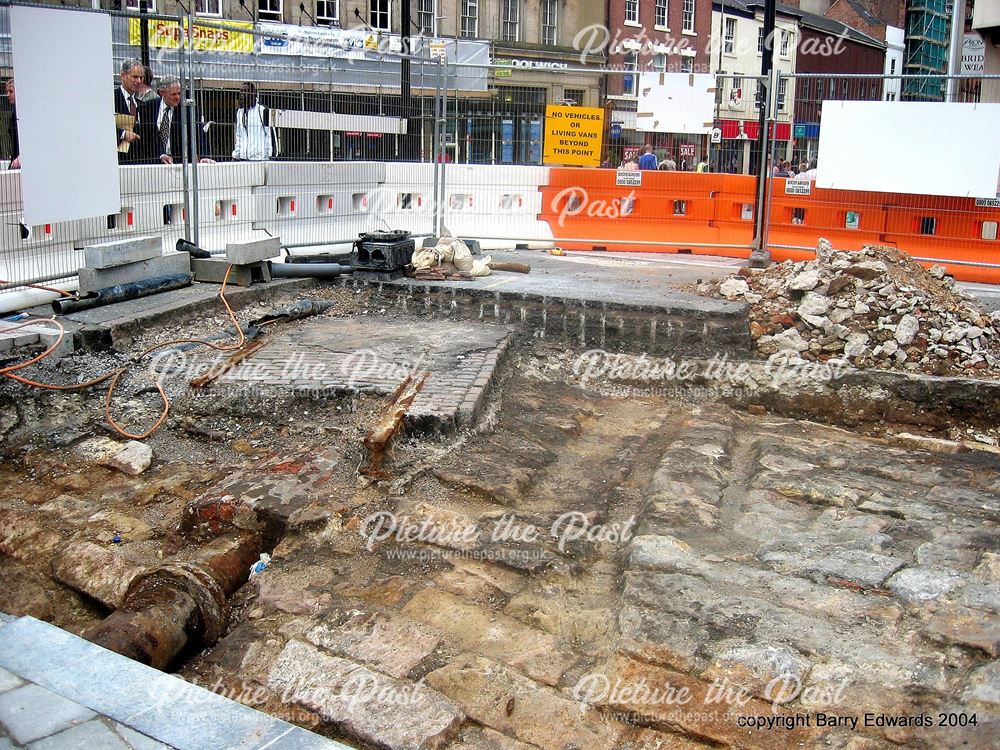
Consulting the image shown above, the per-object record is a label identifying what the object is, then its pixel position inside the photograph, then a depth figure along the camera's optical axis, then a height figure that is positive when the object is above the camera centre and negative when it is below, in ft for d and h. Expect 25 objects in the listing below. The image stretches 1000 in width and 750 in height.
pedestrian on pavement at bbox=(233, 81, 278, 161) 35.17 +2.65
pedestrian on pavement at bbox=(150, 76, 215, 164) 32.40 +2.70
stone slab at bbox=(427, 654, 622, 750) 12.50 -6.99
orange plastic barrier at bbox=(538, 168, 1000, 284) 39.45 -0.40
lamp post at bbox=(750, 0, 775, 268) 40.06 +1.15
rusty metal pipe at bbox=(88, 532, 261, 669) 13.74 -6.44
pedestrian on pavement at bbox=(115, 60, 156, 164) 31.07 +2.95
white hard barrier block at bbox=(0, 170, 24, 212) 26.76 +0.11
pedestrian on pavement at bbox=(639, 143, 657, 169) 48.60 +2.49
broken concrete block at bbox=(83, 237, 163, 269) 28.04 -1.70
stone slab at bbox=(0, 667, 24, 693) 11.05 -5.83
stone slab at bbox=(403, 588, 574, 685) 14.06 -6.83
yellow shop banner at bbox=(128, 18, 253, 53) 32.35 +5.85
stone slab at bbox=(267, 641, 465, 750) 12.20 -6.87
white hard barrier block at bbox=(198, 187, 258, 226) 34.53 -0.23
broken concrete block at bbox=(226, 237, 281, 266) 31.30 -1.77
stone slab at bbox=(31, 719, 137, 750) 10.05 -5.93
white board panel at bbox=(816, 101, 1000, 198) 37.27 +2.68
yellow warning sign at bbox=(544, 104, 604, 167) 44.32 +3.36
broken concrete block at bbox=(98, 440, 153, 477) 20.77 -5.89
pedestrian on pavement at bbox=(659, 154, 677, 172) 47.19 +2.24
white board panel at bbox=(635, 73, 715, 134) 42.19 +4.82
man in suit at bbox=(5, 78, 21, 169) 26.25 +1.75
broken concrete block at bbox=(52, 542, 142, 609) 15.99 -6.61
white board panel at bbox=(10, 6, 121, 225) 26.40 +2.42
